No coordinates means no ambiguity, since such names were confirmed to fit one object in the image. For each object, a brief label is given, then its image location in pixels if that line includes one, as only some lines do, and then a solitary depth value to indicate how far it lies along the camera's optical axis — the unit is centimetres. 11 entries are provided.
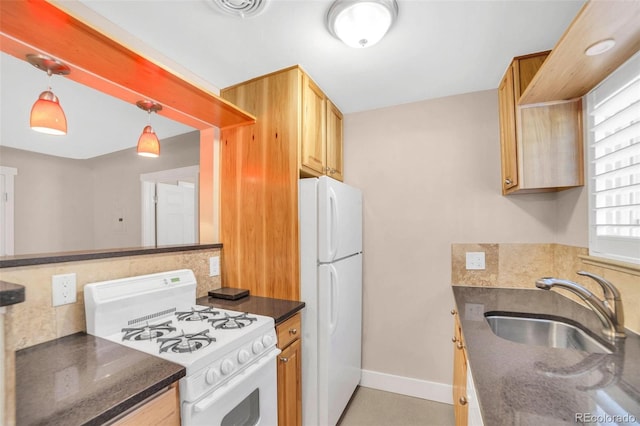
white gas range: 99
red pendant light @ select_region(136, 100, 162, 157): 181
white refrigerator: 168
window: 114
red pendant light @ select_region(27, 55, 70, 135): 119
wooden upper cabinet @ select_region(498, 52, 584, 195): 151
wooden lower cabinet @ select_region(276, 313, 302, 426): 149
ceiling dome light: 123
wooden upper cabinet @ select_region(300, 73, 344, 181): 180
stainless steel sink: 131
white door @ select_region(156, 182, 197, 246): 255
